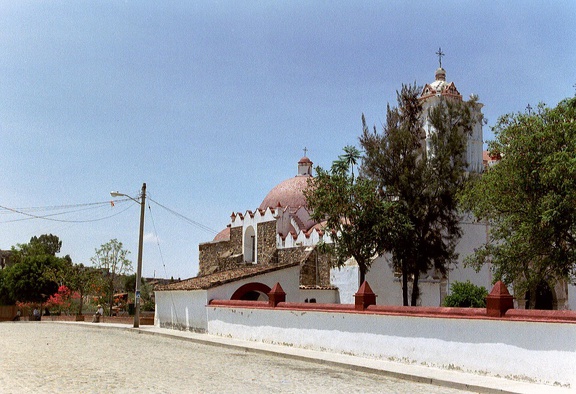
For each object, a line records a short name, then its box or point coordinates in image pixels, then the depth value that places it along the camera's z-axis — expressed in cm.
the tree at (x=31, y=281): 5712
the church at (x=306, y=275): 2847
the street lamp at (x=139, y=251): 2978
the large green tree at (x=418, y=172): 2642
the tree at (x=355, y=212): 2508
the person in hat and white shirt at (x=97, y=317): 3838
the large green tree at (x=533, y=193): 1717
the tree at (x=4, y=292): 5928
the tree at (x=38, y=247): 7113
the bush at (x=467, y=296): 2341
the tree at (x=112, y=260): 4219
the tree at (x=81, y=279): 4436
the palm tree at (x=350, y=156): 2658
